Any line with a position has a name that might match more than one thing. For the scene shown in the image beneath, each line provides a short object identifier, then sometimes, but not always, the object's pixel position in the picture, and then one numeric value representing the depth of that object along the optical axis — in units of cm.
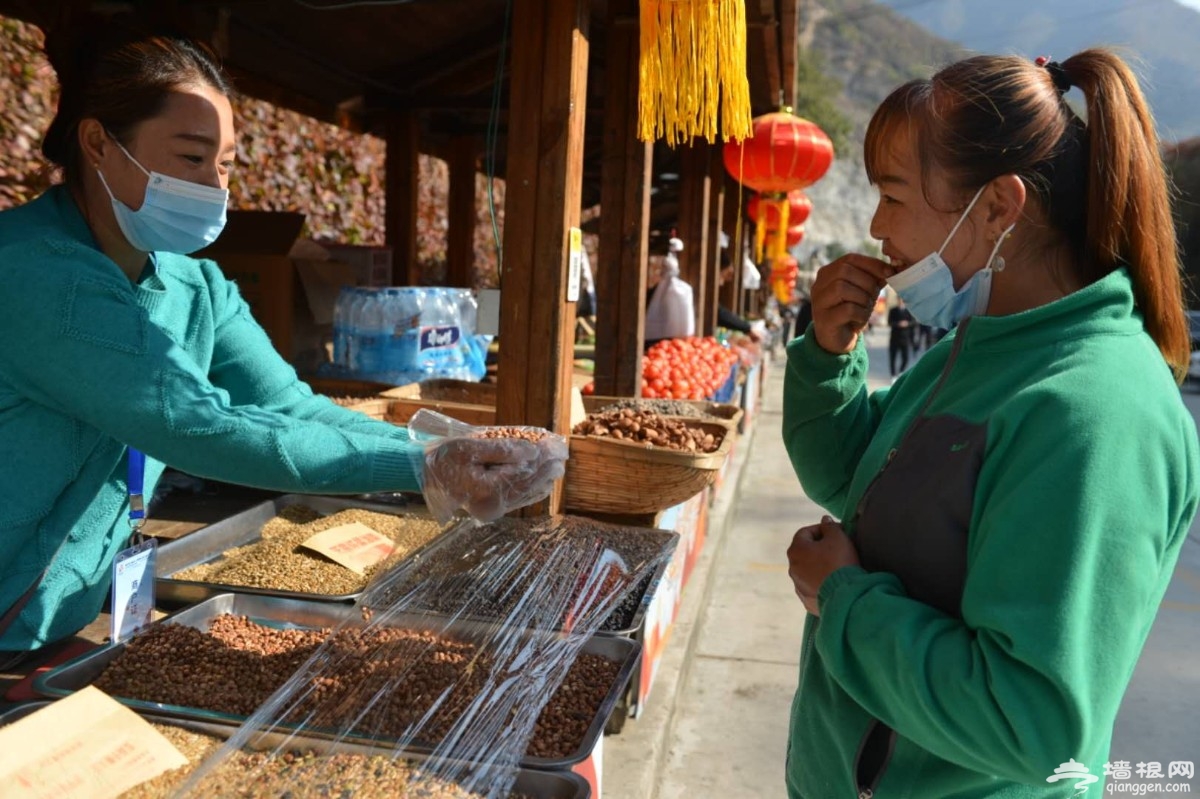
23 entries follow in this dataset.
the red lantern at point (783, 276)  2481
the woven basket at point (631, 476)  300
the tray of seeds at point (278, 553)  245
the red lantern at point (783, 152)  763
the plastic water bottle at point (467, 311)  475
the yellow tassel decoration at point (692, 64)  259
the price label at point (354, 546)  274
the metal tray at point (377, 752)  161
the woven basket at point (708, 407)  404
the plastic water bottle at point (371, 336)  441
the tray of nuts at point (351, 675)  175
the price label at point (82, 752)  133
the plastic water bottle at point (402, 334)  440
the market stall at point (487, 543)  178
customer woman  98
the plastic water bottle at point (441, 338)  448
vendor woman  152
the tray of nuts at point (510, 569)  233
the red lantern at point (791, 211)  1314
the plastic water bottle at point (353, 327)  441
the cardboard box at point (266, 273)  455
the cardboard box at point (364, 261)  541
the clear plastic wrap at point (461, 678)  160
